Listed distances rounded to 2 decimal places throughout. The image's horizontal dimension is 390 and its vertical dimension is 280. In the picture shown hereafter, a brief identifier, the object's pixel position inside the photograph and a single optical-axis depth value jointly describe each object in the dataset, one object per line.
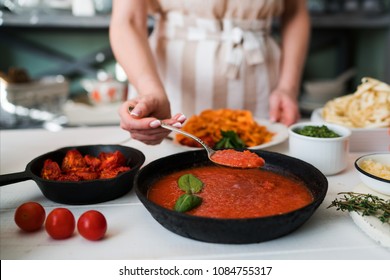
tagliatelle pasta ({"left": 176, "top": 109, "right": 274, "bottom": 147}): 1.39
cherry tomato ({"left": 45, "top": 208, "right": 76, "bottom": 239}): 0.84
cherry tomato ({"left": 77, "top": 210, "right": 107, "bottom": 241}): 0.83
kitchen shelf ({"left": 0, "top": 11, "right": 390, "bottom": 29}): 3.06
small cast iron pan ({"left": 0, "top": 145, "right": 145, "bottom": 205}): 0.96
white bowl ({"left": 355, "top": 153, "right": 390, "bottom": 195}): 0.95
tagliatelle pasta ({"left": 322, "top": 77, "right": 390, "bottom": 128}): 1.39
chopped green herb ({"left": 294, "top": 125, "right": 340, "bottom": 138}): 1.20
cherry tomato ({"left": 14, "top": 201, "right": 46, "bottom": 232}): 0.87
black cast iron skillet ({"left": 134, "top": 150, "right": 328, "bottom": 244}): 0.77
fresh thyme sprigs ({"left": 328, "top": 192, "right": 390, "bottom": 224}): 0.85
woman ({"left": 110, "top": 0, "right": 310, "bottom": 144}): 1.66
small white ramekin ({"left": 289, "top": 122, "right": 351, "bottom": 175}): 1.17
